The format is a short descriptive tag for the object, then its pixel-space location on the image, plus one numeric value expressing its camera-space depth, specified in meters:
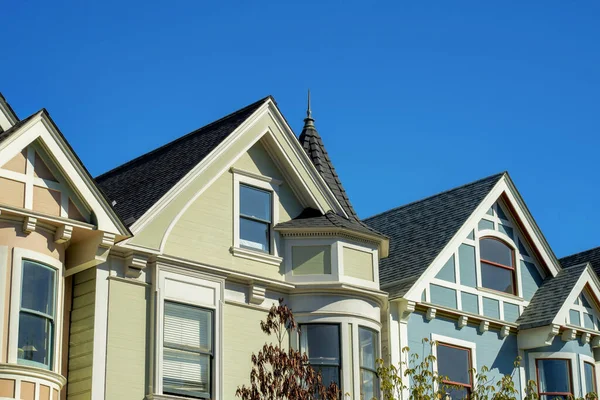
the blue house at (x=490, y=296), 28.02
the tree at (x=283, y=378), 20.68
